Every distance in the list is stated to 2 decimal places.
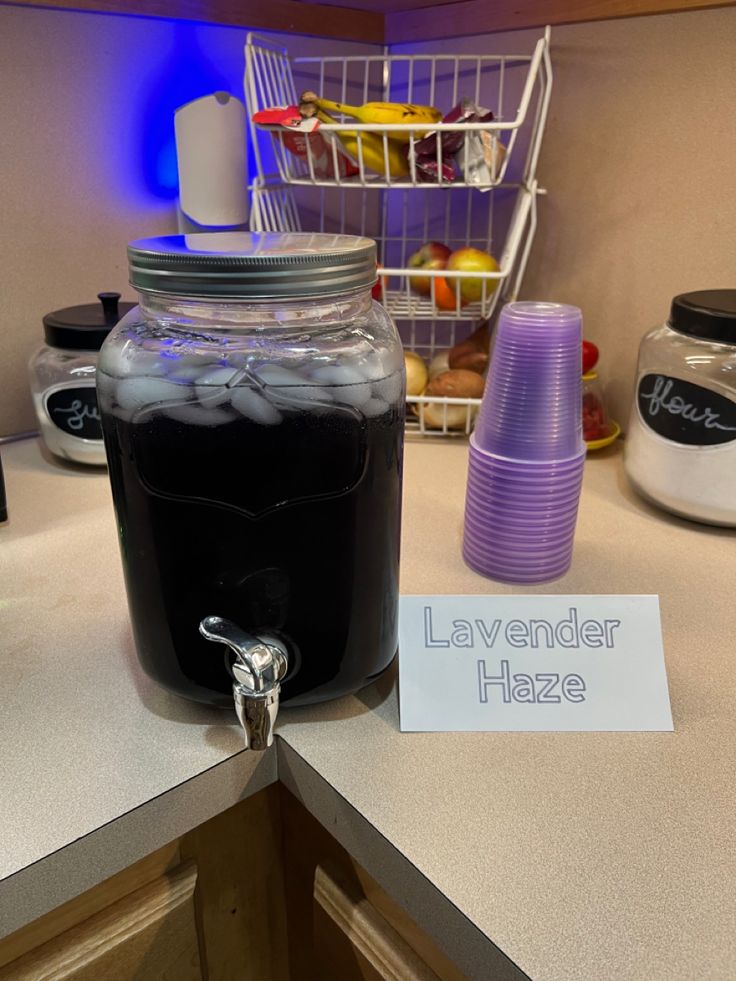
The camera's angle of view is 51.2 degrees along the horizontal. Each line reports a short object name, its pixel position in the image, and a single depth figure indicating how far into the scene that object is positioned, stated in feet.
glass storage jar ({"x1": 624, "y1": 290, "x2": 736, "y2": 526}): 2.41
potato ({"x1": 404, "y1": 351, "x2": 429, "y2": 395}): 3.27
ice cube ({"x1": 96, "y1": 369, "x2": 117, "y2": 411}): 1.50
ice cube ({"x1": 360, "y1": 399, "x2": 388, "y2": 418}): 1.50
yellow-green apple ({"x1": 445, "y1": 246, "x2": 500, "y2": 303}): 3.13
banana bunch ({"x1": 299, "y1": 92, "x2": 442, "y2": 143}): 2.93
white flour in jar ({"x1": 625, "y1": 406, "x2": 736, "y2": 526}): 2.47
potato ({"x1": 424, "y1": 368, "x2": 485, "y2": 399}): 3.23
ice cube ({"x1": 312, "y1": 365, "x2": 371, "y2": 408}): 1.45
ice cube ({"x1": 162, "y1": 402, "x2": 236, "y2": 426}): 1.42
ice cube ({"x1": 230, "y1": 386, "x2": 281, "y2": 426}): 1.41
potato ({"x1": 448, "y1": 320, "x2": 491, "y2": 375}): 3.33
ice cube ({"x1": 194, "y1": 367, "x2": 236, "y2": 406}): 1.42
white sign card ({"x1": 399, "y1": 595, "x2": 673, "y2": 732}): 1.73
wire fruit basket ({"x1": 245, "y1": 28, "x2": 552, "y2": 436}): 2.98
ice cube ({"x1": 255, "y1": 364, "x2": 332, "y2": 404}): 1.42
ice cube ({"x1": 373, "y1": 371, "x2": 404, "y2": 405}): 1.52
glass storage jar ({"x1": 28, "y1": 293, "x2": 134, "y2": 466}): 2.83
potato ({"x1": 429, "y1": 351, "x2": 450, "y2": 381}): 3.38
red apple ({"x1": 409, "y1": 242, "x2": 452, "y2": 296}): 3.32
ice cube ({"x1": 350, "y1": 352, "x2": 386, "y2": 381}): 1.49
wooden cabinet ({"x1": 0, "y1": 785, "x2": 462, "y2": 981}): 1.66
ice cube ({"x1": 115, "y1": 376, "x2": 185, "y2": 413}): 1.43
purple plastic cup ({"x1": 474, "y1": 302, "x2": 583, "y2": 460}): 2.01
